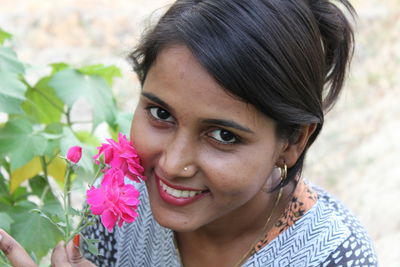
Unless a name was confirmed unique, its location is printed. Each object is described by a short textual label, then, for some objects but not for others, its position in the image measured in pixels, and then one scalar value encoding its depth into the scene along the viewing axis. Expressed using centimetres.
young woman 113
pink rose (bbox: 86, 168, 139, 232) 109
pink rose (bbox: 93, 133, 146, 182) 113
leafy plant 124
